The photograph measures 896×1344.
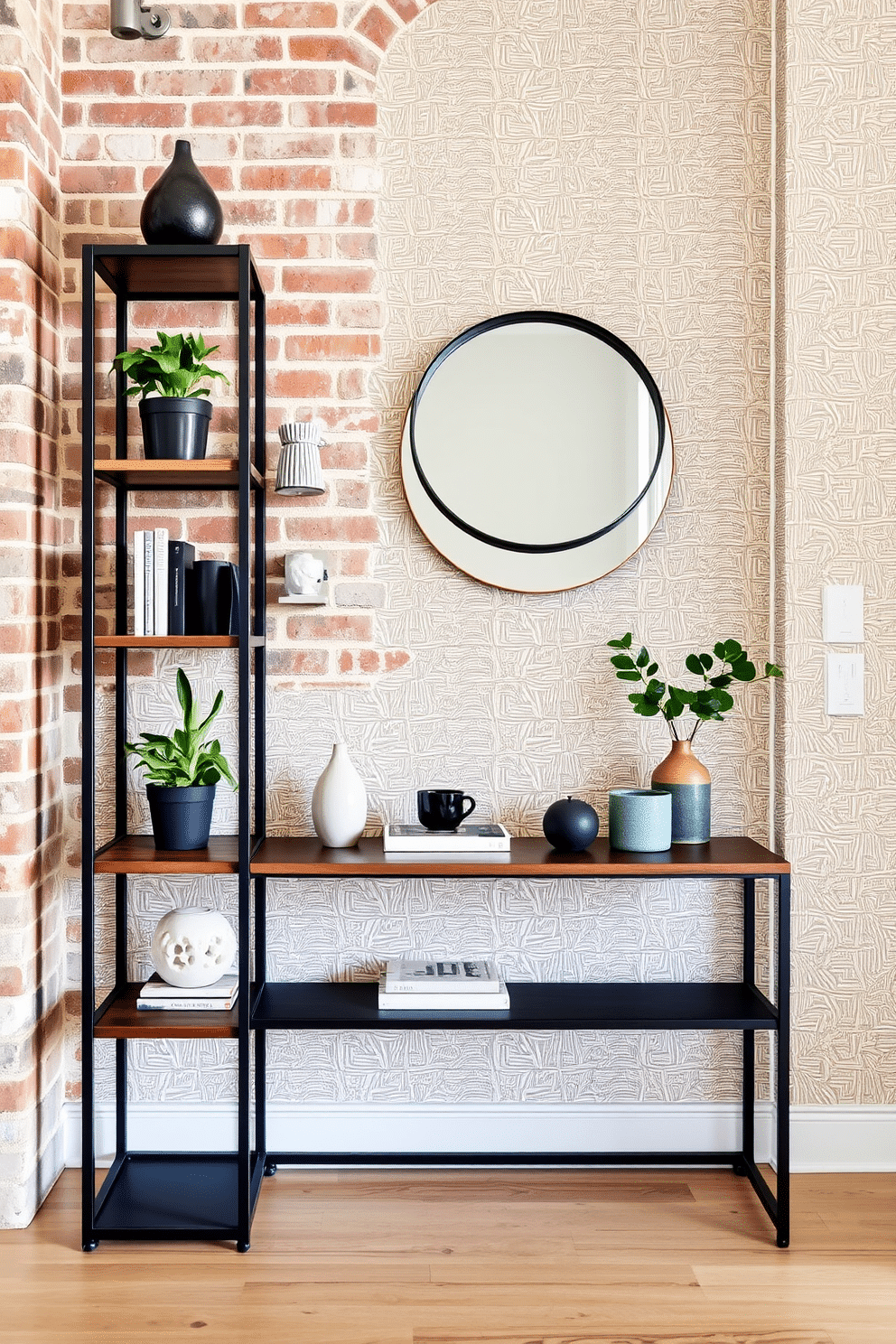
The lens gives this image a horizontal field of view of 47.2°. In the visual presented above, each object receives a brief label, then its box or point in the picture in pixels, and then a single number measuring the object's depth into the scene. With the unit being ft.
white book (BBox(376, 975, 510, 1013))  6.75
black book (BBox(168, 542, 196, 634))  6.67
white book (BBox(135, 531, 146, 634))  6.54
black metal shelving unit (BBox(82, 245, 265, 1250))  6.37
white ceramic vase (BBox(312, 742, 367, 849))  6.93
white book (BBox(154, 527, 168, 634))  6.55
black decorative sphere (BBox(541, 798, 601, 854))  6.78
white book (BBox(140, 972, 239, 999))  6.69
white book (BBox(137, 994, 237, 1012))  6.68
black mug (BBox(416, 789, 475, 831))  6.95
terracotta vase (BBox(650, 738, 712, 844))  7.05
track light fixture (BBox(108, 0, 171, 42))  7.20
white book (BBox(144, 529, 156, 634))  6.55
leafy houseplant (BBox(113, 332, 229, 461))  6.59
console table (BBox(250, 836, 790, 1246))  6.48
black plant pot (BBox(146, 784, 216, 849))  6.64
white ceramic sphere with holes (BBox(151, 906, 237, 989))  6.73
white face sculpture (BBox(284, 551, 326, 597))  7.26
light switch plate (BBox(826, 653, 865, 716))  7.36
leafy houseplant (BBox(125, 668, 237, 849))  6.66
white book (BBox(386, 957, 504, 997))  6.84
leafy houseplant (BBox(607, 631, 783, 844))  6.97
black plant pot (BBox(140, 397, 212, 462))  6.59
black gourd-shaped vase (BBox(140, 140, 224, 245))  6.53
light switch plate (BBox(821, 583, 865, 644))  7.35
